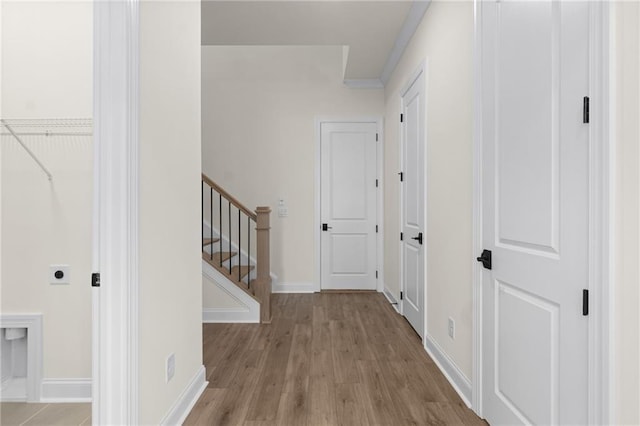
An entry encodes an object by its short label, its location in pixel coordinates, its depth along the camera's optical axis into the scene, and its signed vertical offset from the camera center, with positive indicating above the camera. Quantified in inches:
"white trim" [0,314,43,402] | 89.8 -32.3
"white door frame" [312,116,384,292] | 206.1 +6.3
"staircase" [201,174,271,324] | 151.4 -17.2
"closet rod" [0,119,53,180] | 88.5 +14.9
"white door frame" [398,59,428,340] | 122.1 +15.0
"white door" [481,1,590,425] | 51.4 +0.3
